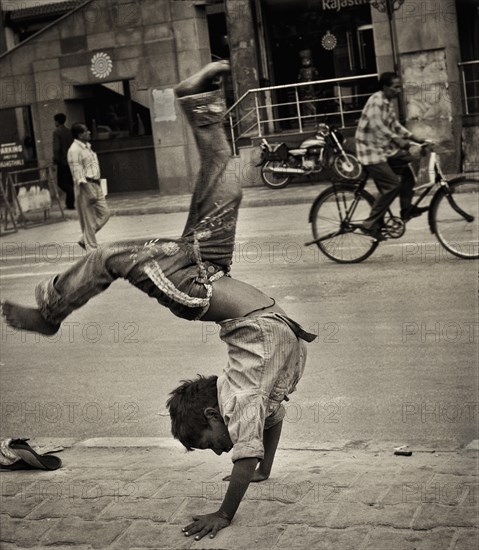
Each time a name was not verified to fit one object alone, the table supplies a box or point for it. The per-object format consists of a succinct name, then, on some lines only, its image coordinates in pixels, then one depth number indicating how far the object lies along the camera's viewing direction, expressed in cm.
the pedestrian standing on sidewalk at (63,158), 2248
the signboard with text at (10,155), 2116
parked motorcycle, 2023
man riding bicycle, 1194
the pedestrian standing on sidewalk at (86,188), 1565
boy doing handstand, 382
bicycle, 1173
